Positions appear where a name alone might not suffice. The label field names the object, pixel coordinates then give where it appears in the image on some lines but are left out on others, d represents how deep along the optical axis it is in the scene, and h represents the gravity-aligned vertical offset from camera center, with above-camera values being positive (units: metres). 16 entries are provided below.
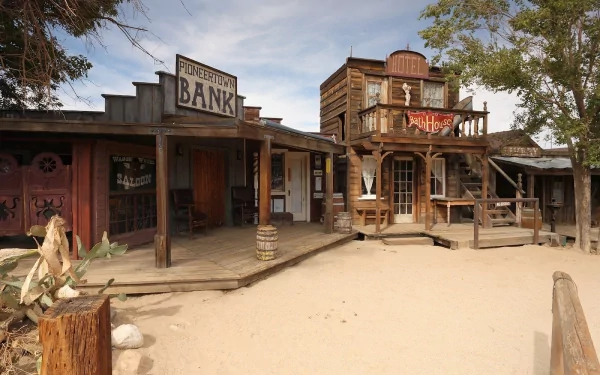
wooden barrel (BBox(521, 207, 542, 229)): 10.00 -0.92
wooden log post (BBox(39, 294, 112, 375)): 1.18 -0.54
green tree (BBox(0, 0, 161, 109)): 4.68 +2.58
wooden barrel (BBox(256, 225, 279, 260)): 5.53 -0.86
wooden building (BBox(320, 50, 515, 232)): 9.45 +1.31
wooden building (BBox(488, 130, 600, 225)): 12.09 +0.50
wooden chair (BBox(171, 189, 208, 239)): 7.43 -0.48
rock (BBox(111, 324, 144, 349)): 3.09 -1.38
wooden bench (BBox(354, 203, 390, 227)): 10.16 -0.70
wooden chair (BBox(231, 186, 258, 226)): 9.19 -0.37
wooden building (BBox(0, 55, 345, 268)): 4.96 +0.52
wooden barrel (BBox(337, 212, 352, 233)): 8.39 -0.83
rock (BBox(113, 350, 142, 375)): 2.81 -1.50
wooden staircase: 10.11 -0.17
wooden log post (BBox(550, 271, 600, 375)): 1.49 -0.76
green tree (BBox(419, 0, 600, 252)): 7.74 +3.04
